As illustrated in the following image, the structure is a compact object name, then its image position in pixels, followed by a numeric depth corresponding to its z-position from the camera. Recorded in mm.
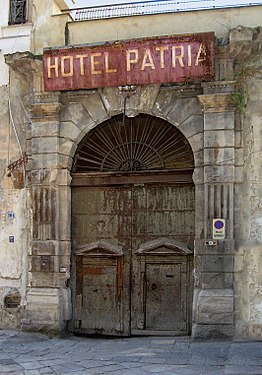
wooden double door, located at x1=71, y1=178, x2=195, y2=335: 9156
